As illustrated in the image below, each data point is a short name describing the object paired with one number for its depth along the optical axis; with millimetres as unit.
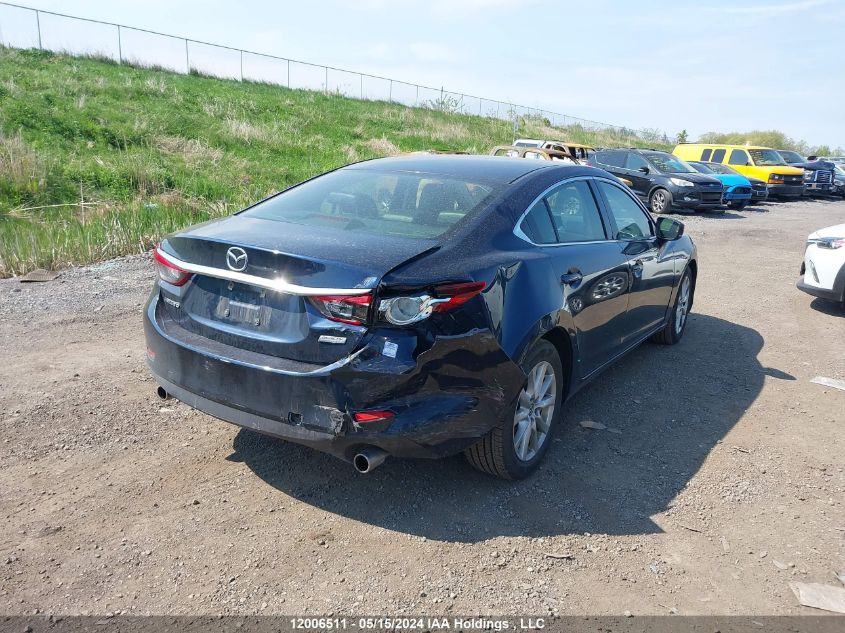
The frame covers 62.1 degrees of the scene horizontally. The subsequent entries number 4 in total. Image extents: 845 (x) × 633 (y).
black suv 19000
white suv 7770
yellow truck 25344
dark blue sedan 3086
